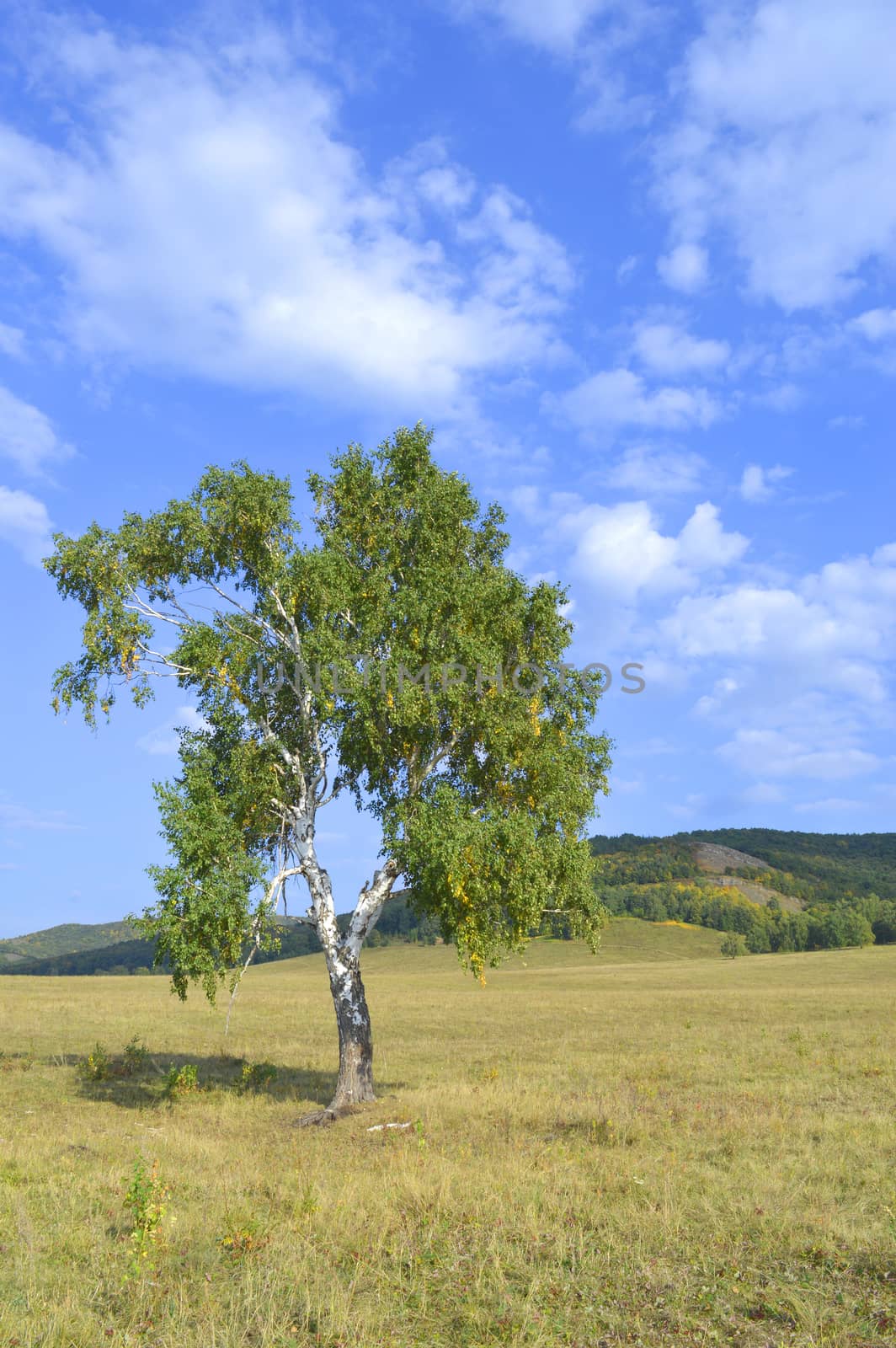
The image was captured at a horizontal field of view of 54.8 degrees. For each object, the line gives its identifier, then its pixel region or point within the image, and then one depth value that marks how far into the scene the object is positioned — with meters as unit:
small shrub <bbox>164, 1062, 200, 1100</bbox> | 26.12
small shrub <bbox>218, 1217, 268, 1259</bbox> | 11.34
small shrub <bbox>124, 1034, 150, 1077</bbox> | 30.69
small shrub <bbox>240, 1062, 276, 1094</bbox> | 28.23
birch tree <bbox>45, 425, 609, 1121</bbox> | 22.88
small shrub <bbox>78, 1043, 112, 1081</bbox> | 28.94
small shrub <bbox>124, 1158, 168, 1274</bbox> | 10.91
